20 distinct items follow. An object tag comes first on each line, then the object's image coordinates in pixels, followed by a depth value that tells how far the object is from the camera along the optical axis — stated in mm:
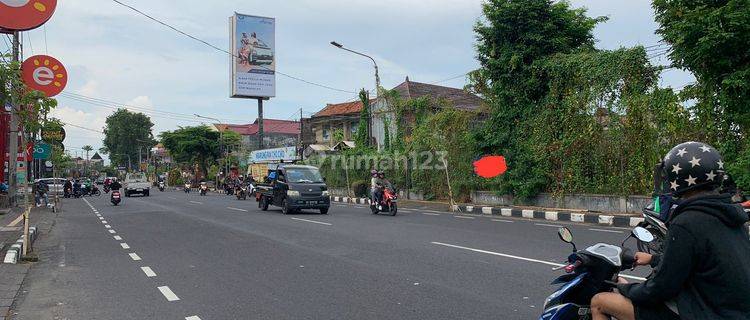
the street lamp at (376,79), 29047
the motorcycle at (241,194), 33406
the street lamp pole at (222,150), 61675
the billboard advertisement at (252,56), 48156
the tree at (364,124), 34597
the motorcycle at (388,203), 18672
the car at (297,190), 19484
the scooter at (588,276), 3213
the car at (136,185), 40938
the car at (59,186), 39534
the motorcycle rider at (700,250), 2598
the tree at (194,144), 65125
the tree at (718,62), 12781
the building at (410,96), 28609
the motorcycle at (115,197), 27469
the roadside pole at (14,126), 10142
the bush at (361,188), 30641
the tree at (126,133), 102062
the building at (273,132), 78438
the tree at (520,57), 20297
